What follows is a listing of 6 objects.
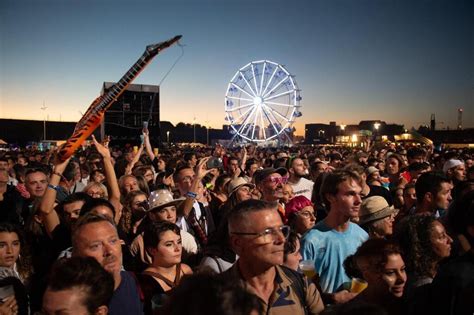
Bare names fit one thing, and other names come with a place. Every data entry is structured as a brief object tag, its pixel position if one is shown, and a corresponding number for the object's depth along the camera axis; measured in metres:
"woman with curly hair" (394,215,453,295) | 2.78
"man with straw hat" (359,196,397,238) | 4.10
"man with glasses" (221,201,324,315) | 2.40
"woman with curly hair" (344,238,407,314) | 2.64
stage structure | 26.64
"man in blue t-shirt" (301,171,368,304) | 3.25
